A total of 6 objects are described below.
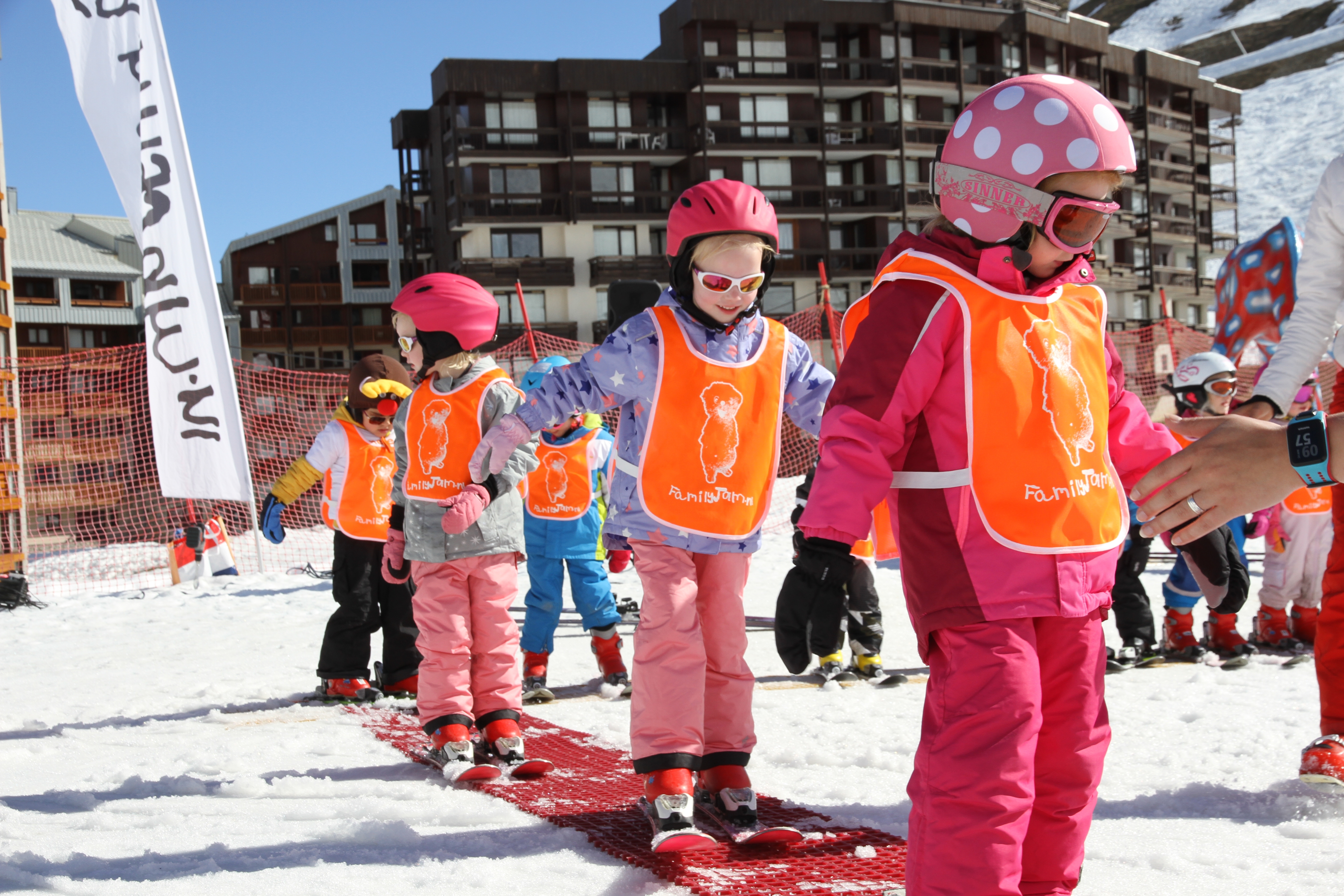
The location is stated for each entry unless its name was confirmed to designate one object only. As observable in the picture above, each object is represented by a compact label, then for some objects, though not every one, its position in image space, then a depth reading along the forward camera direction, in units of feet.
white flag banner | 27.14
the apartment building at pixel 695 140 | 124.67
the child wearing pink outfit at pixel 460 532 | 12.95
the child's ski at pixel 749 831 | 9.30
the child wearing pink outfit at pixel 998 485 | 6.53
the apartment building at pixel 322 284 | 137.80
